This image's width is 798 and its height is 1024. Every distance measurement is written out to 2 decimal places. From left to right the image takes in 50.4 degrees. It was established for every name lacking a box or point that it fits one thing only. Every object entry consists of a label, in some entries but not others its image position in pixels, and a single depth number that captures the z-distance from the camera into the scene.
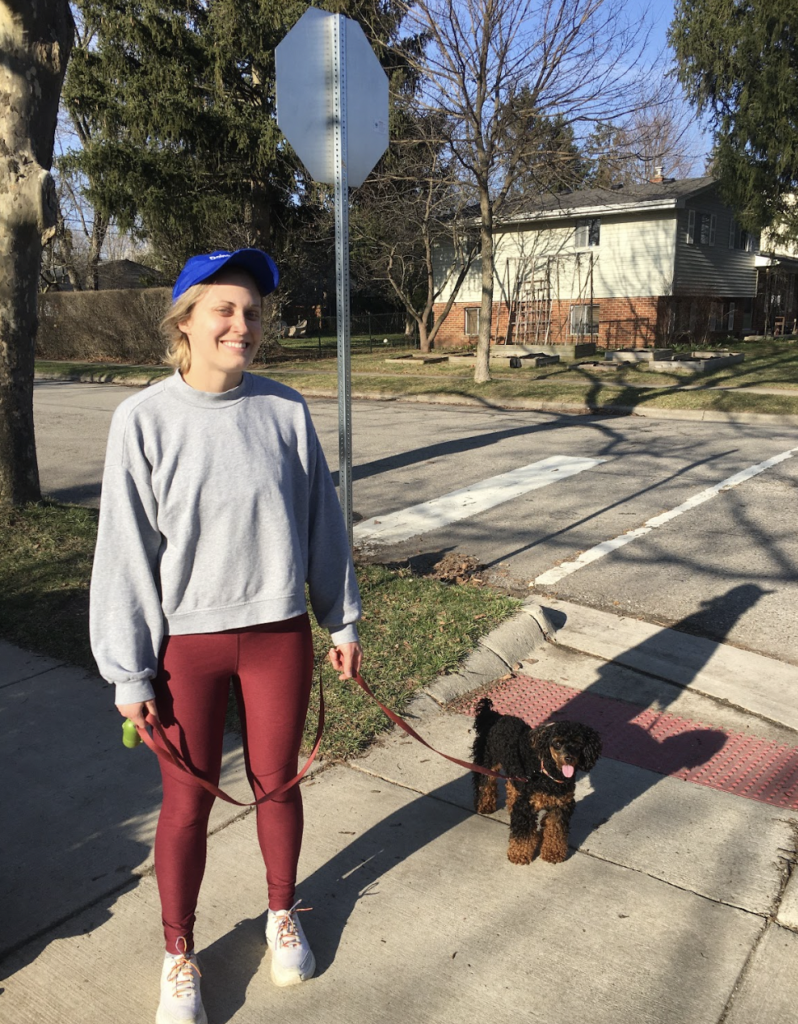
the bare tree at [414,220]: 18.09
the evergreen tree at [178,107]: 22.03
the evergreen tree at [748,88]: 19.94
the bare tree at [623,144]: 15.84
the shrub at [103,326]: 28.14
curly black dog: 2.70
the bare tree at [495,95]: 15.15
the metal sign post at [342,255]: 4.04
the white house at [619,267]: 27.25
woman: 2.13
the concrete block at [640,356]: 21.88
